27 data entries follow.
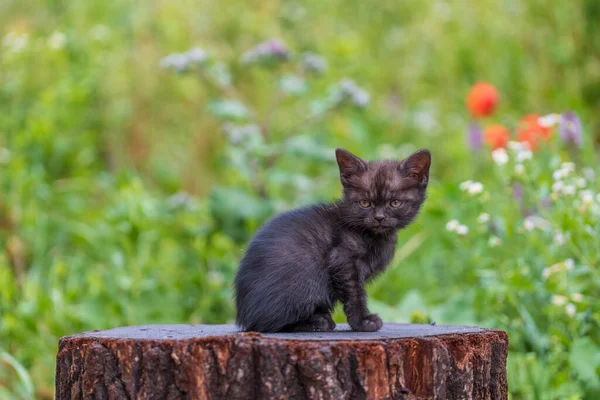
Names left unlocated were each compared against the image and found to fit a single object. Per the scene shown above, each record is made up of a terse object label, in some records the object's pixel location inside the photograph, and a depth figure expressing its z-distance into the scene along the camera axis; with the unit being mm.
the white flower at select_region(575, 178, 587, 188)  7449
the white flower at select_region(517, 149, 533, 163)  7305
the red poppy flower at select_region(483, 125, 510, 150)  10250
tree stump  4312
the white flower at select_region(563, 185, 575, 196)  7258
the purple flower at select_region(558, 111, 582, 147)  8654
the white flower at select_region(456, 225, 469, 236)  7379
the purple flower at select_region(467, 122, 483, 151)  10812
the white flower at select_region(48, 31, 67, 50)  11437
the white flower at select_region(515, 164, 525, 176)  7312
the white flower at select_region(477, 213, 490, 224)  7437
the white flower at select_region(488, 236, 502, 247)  7629
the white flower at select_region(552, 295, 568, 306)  6770
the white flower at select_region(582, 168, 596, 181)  8672
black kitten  5016
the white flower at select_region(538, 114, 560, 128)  7992
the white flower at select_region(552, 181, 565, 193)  7293
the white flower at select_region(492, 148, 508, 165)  7281
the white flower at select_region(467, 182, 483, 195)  7281
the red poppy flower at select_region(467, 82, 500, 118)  11500
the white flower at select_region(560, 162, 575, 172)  7385
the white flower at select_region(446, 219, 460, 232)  7453
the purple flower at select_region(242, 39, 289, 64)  9705
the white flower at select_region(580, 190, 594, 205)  6992
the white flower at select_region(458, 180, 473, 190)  7437
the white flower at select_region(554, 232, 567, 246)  7354
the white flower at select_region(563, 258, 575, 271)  7035
